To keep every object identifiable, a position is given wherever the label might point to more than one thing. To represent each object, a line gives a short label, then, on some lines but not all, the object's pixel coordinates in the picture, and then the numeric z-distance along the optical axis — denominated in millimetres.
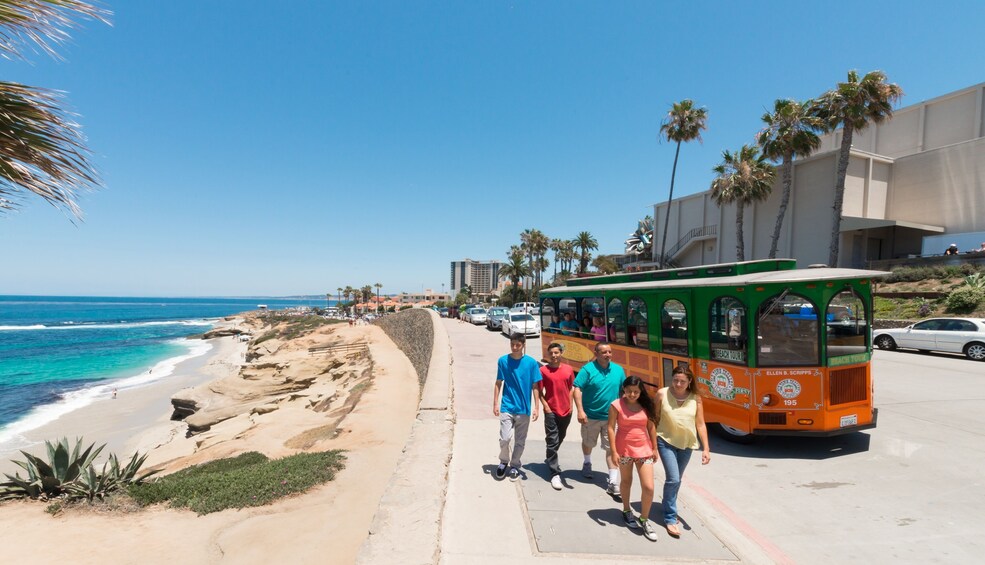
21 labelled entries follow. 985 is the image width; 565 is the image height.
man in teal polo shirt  4891
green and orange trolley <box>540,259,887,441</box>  6176
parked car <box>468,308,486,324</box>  34594
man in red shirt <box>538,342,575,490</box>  5109
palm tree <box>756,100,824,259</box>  29016
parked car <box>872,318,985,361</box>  14125
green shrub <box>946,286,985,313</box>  18750
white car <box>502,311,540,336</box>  22078
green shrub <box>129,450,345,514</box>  5879
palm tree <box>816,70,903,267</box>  26141
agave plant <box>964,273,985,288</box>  19828
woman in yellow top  3965
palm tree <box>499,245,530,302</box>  66688
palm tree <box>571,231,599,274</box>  66312
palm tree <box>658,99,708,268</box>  37594
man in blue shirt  5012
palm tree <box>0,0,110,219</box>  2170
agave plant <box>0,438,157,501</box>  6340
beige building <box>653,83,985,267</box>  27984
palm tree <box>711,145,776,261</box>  31734
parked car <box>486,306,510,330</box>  27992
